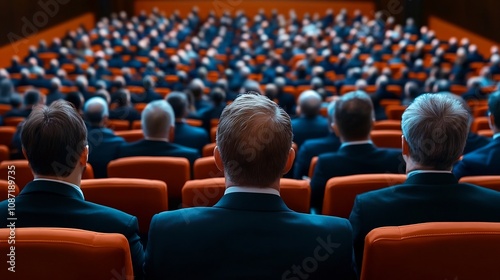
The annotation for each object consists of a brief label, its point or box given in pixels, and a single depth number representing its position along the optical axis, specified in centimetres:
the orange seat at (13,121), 519
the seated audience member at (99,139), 352
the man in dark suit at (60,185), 166
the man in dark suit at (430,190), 174
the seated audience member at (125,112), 568
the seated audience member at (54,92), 694
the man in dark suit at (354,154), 281
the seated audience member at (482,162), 270
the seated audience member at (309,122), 443
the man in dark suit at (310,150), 360
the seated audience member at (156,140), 333
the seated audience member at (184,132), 423
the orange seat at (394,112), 586
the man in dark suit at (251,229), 139
